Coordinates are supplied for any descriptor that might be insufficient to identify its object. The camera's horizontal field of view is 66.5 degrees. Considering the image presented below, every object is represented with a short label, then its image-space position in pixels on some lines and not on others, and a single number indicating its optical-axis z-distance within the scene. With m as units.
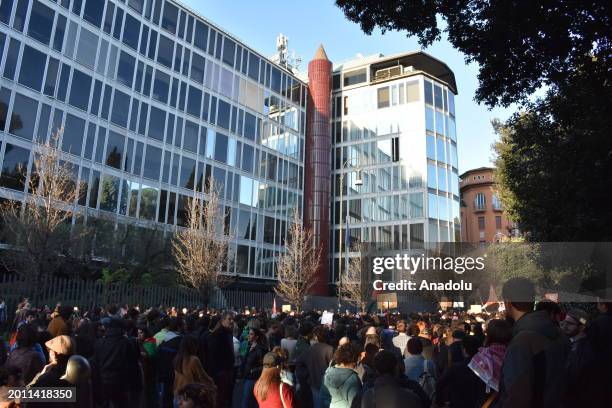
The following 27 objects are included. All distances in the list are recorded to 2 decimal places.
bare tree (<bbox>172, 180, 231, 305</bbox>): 28.39
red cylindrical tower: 51.66
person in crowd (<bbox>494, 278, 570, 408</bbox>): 3.37
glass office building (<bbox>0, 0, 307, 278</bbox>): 30.00
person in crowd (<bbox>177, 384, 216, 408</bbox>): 3.20
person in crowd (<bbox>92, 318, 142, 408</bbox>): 7.21
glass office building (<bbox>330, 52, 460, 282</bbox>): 50.62
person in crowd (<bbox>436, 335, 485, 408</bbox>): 5.33
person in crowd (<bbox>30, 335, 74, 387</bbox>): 4.41
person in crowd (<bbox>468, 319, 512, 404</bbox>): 4.07
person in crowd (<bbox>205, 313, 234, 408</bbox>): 8.31
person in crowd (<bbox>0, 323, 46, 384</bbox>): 5.37
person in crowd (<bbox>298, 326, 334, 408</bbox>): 7.27
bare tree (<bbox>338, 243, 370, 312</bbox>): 38.76
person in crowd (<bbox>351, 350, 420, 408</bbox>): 4.12
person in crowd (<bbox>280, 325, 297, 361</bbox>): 8.33
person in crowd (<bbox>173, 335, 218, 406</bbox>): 5.86
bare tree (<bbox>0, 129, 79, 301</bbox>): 19.61
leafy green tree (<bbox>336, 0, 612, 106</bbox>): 7.44
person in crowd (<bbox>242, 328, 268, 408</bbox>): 7.32
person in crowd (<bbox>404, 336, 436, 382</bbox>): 6.86
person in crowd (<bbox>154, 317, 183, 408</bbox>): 8.27
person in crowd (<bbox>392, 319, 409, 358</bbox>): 9.03
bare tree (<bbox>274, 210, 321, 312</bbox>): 38.50
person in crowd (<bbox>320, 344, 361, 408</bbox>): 5.77
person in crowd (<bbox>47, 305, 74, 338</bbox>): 6.25
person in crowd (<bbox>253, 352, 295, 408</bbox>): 5.44
